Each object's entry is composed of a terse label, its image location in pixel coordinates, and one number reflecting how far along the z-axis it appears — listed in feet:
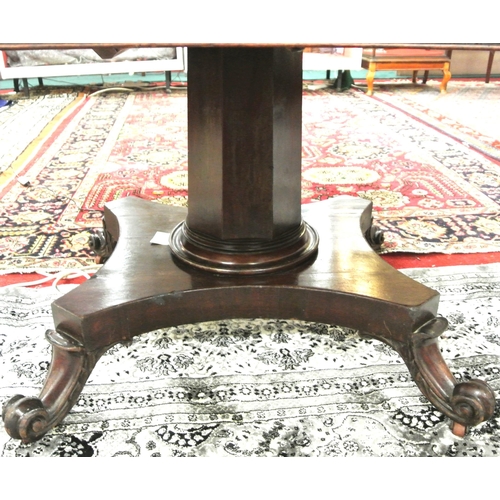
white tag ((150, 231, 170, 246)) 3.76
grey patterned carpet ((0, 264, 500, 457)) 2.78
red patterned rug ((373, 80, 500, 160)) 9.13
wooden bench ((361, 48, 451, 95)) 13.80
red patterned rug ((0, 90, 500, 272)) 5.18
